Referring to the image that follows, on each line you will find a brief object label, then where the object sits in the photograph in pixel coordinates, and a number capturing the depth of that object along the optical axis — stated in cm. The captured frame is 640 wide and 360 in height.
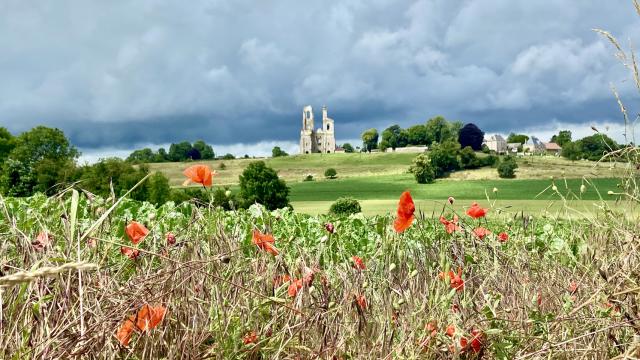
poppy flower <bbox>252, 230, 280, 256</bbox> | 283
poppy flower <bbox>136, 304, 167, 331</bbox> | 208
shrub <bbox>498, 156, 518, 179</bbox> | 6025
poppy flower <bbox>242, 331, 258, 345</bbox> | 239
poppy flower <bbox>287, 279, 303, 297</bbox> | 264
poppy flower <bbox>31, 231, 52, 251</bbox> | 259
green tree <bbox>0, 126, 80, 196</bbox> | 4572
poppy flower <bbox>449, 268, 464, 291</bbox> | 280
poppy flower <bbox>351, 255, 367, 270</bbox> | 331
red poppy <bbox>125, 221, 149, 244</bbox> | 278
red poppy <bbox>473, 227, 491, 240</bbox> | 410
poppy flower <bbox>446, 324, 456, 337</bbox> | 236
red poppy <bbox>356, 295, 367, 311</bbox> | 256
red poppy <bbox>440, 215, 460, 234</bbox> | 423
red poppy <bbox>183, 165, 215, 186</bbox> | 291
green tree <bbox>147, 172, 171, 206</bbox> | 2955
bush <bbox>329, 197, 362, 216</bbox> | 2947
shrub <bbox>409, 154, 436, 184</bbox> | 6369
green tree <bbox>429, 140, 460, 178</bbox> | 6962
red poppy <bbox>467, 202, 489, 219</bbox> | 395
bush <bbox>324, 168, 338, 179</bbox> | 6856
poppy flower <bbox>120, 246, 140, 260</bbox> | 269
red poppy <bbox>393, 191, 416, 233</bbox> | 260
